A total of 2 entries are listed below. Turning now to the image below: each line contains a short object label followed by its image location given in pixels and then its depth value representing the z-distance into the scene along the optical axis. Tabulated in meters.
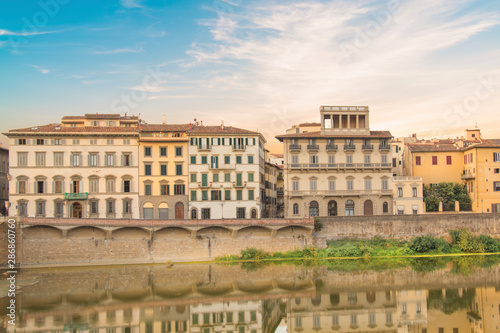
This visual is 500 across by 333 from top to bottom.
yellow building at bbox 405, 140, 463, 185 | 61.34
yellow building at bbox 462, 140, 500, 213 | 57.78
